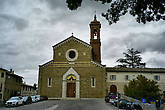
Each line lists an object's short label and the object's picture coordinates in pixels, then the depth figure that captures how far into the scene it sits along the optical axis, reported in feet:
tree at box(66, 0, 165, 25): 26.26
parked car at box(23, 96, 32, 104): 70.51
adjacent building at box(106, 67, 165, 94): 100.07
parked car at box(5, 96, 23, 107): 62.36
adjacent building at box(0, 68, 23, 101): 105.58
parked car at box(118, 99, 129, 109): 53.24
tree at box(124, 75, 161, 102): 60.68
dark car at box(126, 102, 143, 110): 50.03
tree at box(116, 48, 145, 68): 153.53
